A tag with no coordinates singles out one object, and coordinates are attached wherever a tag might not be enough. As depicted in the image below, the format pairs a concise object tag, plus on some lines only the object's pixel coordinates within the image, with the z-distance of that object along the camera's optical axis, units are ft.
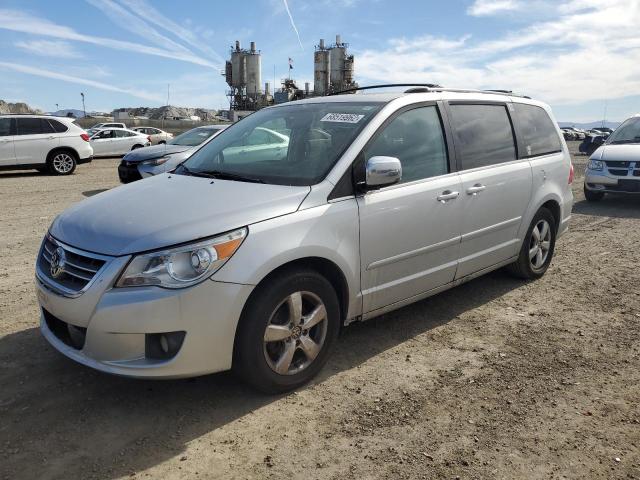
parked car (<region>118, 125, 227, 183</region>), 33.91
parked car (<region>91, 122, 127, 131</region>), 117.20
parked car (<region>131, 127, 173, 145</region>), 89.43
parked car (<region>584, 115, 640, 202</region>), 31.60
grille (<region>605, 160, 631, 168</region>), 31.83
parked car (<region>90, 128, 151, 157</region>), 73.87
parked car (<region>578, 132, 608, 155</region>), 35.83
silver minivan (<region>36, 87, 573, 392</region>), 9.24
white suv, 46.68
